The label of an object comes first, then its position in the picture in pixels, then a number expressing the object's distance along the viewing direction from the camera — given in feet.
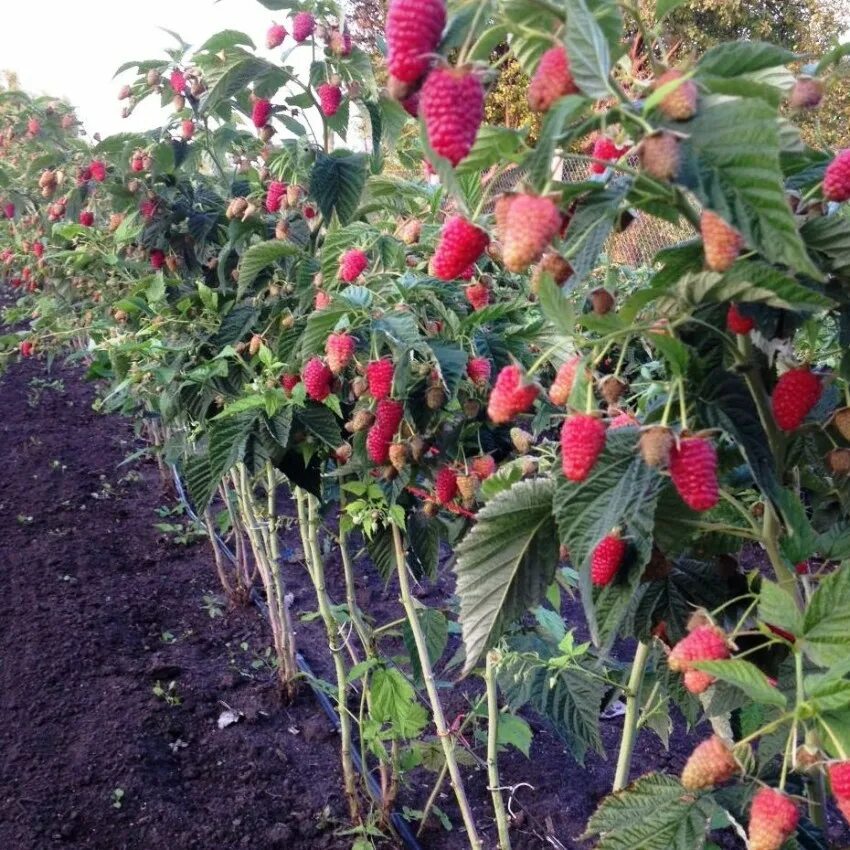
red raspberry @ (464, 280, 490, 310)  4.43
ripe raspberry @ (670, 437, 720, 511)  2.28
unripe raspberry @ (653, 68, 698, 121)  1.92
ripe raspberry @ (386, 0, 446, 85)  1.88
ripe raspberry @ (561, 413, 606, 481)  2.34
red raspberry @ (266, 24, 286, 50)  5.50
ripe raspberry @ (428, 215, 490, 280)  2.59
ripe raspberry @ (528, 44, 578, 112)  2.00
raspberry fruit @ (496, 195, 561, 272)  1.99
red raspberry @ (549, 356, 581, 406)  2.58
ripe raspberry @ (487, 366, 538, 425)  2.76
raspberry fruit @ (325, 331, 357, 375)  4.46
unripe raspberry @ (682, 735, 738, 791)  2.43
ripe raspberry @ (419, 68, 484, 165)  1.90
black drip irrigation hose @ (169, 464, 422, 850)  7.12
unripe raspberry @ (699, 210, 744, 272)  2.01
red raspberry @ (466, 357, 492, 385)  4.42
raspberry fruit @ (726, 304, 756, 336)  2.38
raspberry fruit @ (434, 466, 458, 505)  4.78
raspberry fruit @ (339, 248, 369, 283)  4.45
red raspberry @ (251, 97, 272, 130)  6.14
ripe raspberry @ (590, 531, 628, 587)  2.73
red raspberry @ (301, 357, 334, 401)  4.75
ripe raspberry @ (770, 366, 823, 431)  2.48
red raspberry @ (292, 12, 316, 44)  5.37
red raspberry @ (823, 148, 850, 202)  2.15
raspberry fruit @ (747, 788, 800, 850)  2.28
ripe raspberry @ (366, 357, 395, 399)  4.48
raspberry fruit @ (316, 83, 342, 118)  5.64
